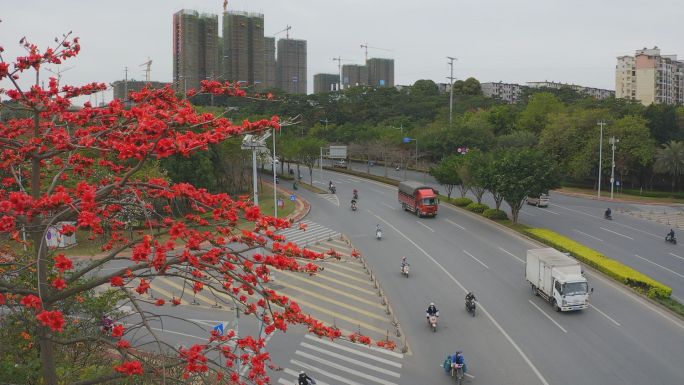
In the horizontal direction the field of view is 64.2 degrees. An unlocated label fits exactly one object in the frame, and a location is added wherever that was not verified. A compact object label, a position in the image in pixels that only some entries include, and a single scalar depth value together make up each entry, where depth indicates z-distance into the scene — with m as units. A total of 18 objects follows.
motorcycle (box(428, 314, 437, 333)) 21.86
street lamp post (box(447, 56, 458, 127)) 82.21
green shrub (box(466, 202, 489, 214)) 44.34
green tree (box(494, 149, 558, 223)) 37.28
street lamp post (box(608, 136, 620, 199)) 52.66
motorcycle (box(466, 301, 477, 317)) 23.45
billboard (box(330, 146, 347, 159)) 62.22
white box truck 23.39
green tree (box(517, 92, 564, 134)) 76.38
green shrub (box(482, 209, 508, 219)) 42.00
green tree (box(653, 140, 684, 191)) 56.75
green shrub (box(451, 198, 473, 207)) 47.19
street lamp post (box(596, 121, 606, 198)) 54.29
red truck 42.91
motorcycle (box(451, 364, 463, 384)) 17.48
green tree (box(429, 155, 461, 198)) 47.16
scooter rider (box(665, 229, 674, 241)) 35.42
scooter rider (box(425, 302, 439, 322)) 22.09
